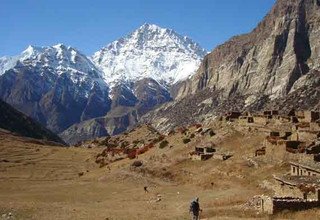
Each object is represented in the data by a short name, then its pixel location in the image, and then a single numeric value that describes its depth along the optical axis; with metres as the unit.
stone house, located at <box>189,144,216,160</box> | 64.94
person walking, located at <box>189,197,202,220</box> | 33.41
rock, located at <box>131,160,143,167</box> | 70.06
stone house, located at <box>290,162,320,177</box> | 47.12
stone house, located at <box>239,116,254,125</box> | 73.20
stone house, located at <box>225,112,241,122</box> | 77.88
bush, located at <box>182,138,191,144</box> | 75.91
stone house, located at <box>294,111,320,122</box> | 71.50
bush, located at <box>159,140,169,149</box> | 79.06
